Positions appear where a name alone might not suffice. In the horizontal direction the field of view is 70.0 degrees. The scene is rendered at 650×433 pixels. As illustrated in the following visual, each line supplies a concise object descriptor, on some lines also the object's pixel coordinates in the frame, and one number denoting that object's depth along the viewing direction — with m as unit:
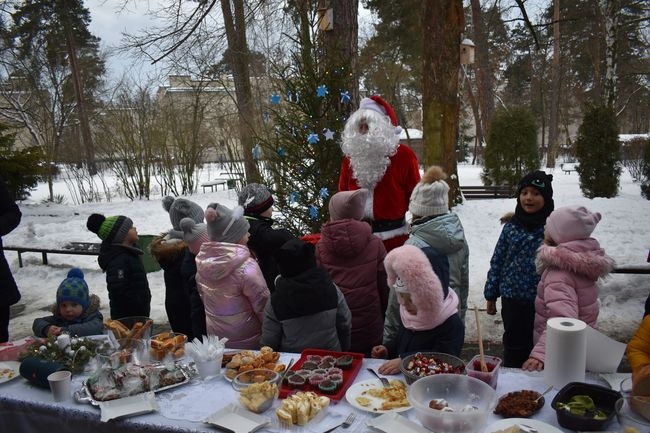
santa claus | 3.96
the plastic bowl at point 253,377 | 1.99
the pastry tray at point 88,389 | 2.03
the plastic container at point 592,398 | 1.57
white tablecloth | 1.78
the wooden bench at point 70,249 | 6.96
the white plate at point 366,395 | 1.81
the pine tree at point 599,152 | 9.38
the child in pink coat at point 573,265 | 2.36
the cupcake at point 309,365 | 2.14
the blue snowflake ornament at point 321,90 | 5.05
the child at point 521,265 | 2.94
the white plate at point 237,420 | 1.74
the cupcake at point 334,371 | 2.05
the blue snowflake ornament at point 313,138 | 5.14
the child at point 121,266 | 3.39
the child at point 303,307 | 2.38
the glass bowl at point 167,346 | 2.36
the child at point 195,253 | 3.17
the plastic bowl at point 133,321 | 2.46
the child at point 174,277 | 3.46
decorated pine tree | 5.21
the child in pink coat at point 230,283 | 2.66
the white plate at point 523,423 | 1.59
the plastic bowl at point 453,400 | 1.57
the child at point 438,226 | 2.87
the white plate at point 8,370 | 2.31
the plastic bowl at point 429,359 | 1.93
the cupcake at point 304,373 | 2.04
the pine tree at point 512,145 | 11.34
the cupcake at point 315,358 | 2.20
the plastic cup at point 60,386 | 2.08
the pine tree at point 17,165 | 11.02
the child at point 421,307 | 2.13
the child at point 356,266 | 2.89
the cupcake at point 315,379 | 2.00
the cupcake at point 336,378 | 1.97
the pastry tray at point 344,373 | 1.95
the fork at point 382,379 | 2.00
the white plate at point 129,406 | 1.90
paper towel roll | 1.80
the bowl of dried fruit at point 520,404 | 1.71
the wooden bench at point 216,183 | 15.53
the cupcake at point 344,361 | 2.15
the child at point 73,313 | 2.90
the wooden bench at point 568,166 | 20.13
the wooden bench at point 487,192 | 11.28
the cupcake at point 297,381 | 1.99
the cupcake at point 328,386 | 1.93
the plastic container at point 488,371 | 1.86
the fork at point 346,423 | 1.72
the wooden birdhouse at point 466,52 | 7.11
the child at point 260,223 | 3.36
